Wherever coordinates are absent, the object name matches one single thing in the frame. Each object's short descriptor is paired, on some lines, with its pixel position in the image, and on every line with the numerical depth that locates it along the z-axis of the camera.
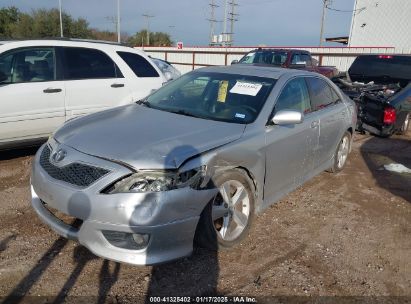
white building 32.06
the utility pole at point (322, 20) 44.81
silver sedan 2.85
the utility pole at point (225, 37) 46.67
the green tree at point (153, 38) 75.19
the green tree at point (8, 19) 54.81
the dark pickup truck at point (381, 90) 8.28
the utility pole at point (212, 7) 61.93
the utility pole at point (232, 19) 60.66
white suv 5.22
